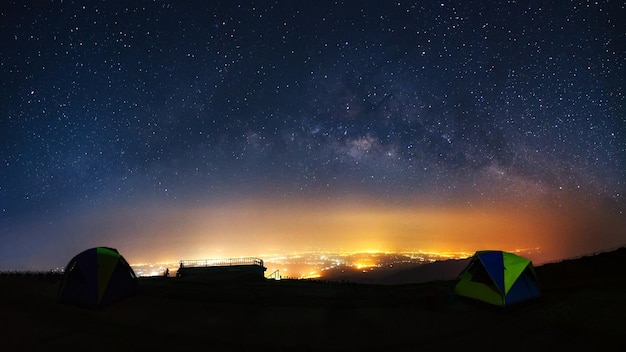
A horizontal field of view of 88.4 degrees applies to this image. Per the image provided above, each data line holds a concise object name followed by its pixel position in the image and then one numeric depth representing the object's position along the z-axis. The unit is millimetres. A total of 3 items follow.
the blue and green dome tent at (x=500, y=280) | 12141
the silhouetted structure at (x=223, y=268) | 28375
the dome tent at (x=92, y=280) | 13422
